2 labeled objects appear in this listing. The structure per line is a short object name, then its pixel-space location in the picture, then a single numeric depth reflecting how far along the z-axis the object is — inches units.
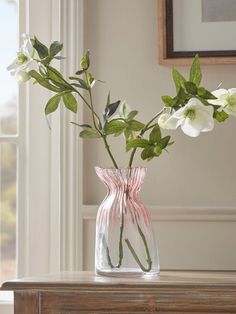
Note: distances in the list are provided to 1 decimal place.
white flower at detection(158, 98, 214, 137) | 53.6
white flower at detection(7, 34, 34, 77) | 59.1
